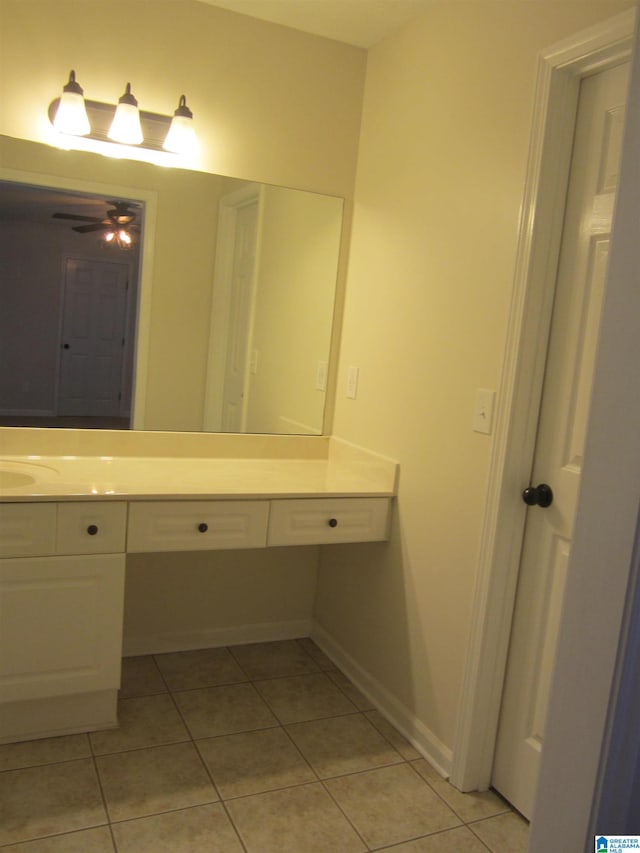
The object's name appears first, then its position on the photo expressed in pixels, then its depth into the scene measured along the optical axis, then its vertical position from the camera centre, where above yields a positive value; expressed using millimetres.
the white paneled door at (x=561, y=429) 1805 -179
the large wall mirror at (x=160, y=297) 2414 +104
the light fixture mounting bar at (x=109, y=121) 2391 +682
